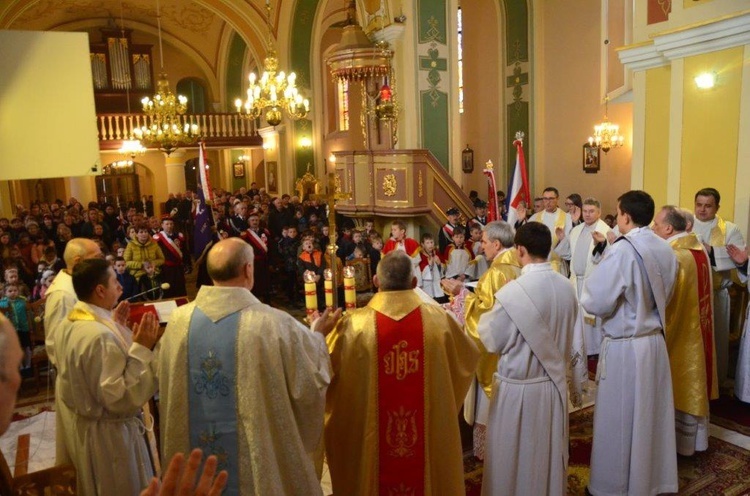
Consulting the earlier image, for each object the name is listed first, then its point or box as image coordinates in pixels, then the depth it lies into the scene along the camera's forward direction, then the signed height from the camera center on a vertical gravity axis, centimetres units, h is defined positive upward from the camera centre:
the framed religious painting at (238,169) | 2498 +56
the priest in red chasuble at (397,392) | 326 -119
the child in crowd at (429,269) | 916 -142
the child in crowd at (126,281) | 828 -135
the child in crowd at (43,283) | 773 -123
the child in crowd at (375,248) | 1009 -117
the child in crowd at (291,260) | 1060 -140
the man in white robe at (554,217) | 780 -58
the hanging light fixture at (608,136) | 1364 +80
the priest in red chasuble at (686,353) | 450 -139
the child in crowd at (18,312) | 670 -137
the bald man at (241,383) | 279 -94
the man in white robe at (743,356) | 539 -170
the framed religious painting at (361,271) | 961 -148
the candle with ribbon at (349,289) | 383 -70
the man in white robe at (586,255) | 688 -99
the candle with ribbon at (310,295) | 362 -70
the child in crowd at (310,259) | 956 -125
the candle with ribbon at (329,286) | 385 -69
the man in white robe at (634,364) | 391 -128
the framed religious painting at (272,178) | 1994 +12
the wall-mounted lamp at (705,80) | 622 +92
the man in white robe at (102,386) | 287 -96
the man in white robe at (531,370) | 337 -113
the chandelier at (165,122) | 1512 +162
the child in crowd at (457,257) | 910 -124
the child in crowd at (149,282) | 887 -145
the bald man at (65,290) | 371 -65
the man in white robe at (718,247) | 564 -74
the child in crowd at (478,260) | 881 -126
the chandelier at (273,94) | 1109 +167
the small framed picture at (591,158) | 1434 +34
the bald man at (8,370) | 132 -40
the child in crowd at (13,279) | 703 -104
